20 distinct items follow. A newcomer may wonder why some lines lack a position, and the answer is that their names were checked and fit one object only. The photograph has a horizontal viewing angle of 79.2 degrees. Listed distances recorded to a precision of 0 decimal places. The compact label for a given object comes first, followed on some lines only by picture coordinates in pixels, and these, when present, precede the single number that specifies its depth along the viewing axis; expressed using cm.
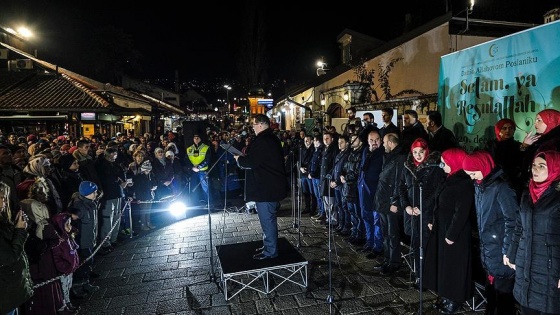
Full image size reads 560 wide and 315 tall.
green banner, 441
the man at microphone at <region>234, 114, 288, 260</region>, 505
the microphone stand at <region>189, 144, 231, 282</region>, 543
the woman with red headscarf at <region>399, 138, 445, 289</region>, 458
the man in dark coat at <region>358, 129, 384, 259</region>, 627
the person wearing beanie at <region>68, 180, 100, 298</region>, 563
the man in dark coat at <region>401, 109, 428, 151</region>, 641
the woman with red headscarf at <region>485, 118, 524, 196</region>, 481
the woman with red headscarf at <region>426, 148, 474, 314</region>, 398
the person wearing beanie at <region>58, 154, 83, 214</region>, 628
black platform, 479
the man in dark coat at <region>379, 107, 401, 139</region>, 736
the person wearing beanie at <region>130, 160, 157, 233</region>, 818
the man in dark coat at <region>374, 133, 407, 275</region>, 547
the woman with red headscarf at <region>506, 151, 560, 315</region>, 290
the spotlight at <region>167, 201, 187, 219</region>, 950
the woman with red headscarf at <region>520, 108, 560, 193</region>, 372
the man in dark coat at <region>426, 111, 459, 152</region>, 595
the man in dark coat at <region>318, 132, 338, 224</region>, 808
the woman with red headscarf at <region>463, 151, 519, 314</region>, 359
